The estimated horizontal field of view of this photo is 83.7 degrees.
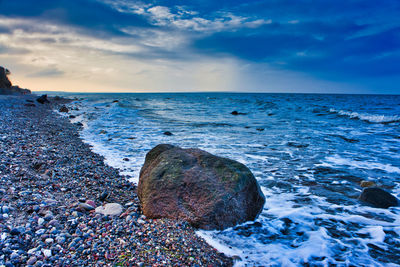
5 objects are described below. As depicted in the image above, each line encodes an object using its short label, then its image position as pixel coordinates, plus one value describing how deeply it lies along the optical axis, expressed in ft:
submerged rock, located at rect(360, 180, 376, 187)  18.26
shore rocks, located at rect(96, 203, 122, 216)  11.84
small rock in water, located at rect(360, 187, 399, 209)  15.16
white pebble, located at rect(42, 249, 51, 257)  7.68
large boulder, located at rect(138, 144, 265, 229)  11.95
